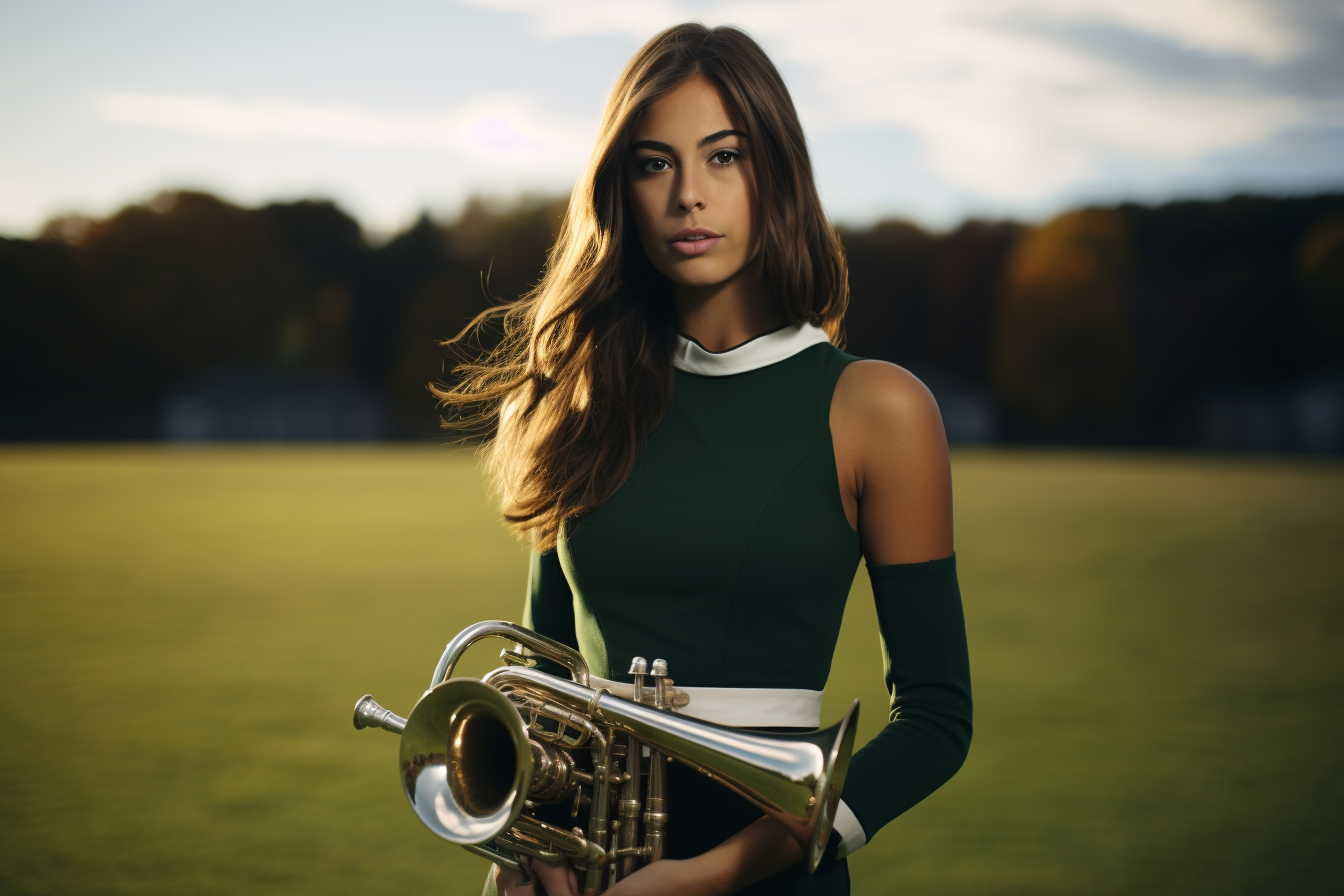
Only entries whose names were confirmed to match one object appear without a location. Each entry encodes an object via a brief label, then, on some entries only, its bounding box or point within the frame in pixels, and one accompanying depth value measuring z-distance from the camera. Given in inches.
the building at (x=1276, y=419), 2856.8
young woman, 80.0
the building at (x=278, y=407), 3149.6
